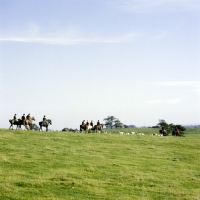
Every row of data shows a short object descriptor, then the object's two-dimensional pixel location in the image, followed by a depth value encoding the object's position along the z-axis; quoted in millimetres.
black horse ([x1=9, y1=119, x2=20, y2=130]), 49406
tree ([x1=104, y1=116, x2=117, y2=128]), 180450
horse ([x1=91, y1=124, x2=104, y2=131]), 58112
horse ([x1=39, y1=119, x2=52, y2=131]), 52156
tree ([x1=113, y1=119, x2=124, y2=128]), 175925
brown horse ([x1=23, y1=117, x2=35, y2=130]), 49875
